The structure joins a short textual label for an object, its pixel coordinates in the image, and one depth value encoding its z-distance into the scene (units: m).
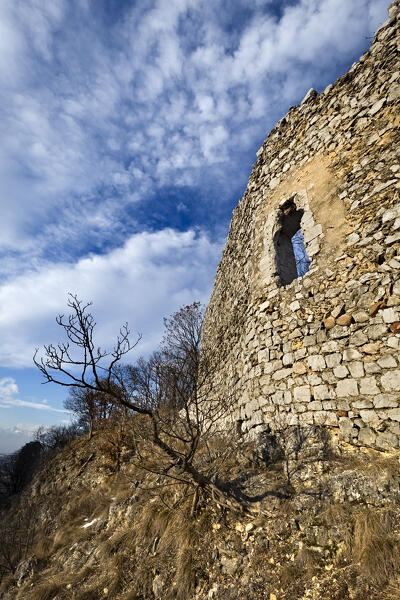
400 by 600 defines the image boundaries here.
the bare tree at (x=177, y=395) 3.35
